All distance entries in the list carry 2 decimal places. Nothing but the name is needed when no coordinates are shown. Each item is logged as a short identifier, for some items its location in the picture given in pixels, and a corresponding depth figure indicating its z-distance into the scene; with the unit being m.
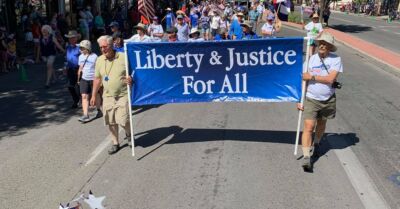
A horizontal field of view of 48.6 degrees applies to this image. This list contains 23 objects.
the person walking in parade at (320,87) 5.82
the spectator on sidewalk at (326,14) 32.47
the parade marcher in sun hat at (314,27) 13.88
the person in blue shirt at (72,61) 9.56
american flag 13.04
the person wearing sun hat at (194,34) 10.50
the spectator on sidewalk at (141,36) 9.96
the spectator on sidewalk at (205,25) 21.14
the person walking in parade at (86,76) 8.87
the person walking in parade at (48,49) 12.06
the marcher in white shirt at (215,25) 19.46
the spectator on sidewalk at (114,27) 10.24
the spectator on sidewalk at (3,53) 14.28
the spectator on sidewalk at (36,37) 16.72
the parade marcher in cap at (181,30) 13.54
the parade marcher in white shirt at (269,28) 13.14
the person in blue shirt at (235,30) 12.81
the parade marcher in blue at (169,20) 20.34
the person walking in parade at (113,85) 6.70
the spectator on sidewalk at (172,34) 10.17
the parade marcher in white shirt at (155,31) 12.21
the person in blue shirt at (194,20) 22.36
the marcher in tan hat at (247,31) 10.56
